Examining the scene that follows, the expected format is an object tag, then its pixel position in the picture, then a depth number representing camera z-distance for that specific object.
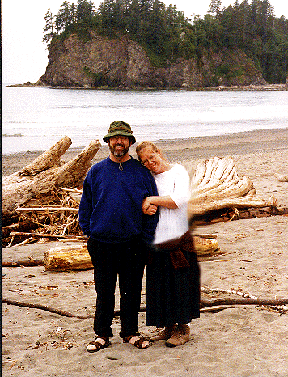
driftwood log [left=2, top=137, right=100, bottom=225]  7.25
